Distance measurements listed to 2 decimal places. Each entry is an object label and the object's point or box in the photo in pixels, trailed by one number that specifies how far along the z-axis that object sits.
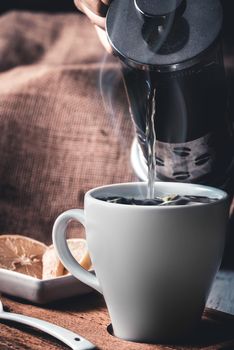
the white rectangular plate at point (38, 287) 0.71
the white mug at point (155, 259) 0.62
